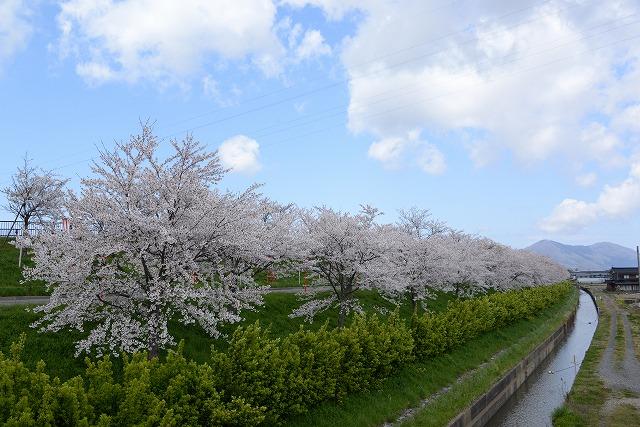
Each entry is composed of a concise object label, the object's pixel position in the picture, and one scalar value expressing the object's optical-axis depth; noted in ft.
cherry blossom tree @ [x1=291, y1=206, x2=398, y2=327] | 75.41
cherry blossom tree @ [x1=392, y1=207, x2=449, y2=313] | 111.75
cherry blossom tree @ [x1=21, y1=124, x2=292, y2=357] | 44.87
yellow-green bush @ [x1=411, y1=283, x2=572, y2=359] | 68.23
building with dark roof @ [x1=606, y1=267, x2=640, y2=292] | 422.41
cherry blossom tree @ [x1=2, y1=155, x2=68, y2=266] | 116.06
